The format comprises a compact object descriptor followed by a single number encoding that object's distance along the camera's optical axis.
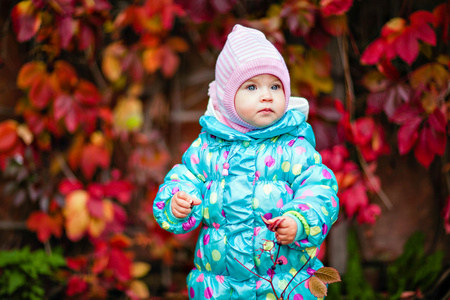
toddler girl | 1.52
